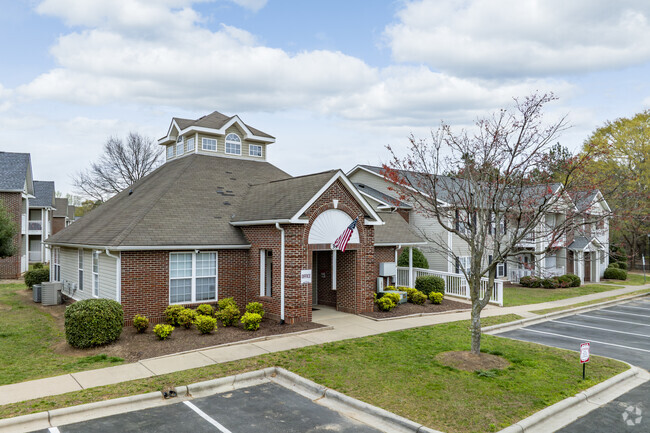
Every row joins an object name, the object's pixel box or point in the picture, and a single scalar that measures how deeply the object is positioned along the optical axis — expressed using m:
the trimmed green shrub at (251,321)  14.84
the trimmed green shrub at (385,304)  18.64
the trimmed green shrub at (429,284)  22.05
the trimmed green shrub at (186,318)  14.93
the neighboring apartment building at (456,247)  29.27
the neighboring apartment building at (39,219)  40.28
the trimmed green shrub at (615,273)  37.72
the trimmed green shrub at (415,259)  26.02
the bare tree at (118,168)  47.59
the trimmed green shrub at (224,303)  16.58
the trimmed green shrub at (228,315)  15.37
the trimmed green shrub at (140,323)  14.20
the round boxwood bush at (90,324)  12.64
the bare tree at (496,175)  11.59
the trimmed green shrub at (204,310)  15.88
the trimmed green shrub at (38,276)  25.12
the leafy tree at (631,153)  44.91
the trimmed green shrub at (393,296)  18.96
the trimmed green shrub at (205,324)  14.21
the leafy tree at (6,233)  23.20
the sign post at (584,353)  10.34
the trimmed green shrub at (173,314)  15.27
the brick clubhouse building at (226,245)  15.87
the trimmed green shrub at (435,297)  20.95
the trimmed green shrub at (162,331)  13.48
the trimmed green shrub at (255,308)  16.08
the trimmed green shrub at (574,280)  32.09
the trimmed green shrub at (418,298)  20.66
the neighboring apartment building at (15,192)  32.22
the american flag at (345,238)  16.79
